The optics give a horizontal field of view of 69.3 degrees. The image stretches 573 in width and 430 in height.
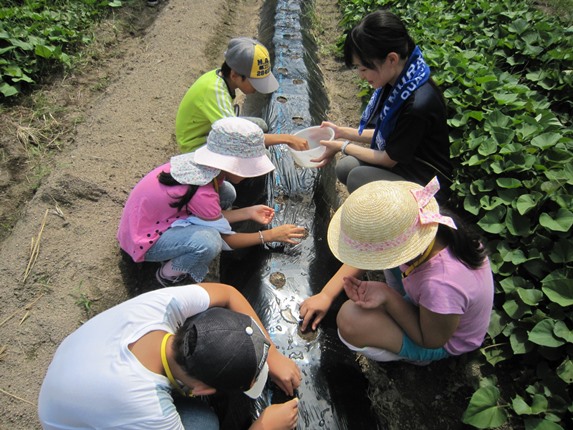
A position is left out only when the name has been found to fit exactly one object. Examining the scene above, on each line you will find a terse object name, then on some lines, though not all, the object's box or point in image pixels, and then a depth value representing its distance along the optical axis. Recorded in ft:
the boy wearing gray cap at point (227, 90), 8.63
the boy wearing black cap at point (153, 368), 4.29
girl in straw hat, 4.76
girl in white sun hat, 6.88
